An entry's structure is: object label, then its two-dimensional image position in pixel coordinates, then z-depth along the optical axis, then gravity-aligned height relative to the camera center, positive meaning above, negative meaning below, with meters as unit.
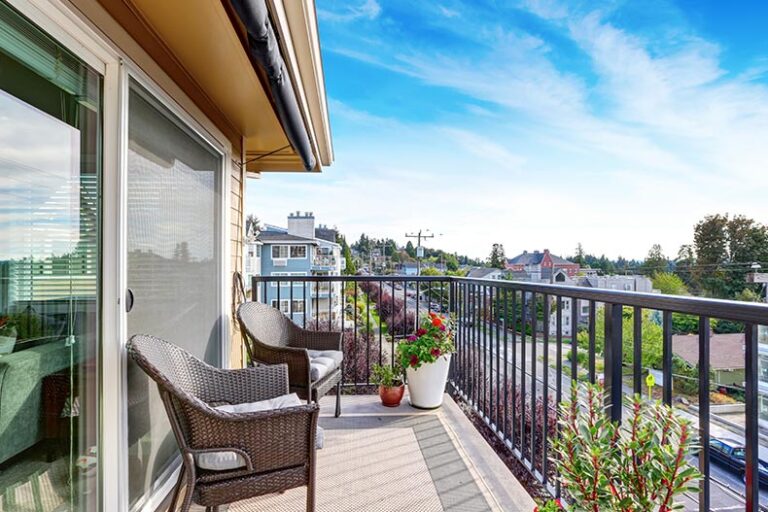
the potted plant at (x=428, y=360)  3.16 -0.76
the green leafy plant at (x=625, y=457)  1.06 -0.53
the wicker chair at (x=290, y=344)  2.66 -0.62
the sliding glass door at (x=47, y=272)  1.11 -0.04
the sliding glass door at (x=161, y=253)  1.73 +0.02
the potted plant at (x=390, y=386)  3.32 -1.01
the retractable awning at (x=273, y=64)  1.39 +0.80
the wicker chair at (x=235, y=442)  1.52 -0.68
